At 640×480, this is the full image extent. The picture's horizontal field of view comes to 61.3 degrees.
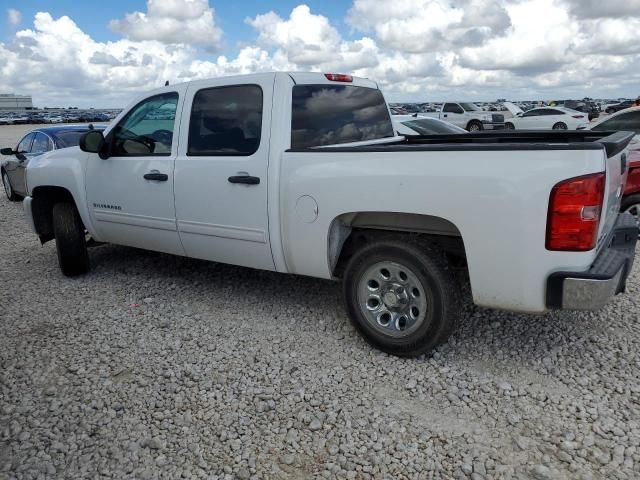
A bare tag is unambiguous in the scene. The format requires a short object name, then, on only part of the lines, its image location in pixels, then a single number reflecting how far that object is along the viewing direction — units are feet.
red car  20.79
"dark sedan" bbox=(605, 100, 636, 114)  134.49
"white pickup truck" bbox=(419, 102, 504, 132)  83.61
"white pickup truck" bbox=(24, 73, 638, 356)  9.76
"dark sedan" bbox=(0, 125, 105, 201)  31.55
